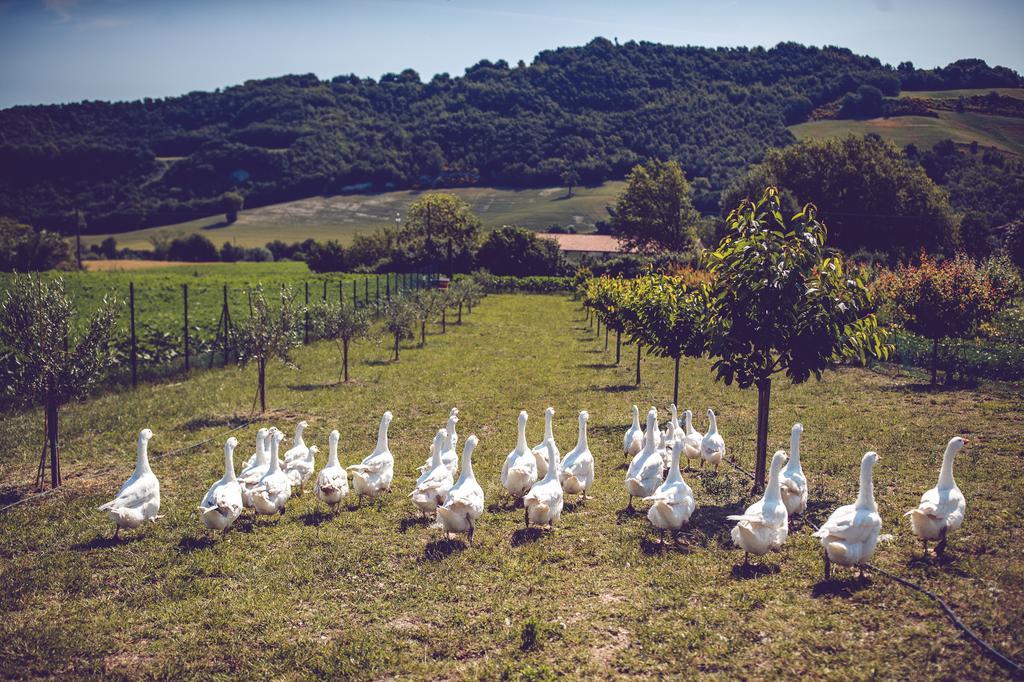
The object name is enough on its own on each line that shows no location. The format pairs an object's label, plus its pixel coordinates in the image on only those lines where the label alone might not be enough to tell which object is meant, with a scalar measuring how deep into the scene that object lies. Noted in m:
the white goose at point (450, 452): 11.16
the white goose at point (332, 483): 10.16
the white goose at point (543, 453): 11.39
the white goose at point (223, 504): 9.30
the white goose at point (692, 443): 12.56
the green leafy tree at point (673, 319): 15.72
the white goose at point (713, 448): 12.06
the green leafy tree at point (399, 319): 27.08
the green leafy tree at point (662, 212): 76.62
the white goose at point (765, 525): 8.09
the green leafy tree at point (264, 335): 17.31
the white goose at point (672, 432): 11.58
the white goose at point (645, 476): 10.31
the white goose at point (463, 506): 8.94
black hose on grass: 6.24
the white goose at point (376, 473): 10.61
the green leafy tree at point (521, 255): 72.56
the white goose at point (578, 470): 10.67
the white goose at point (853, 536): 7.66
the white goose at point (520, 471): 10.46
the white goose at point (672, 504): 8.85
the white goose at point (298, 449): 11.60
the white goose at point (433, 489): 9.73
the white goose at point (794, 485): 9.59
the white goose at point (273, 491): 9.85
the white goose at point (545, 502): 9.34
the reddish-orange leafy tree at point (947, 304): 20.86
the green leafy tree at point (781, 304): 10.82
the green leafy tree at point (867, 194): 55.66
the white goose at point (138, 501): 9.08
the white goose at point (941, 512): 8.30
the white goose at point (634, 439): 12.66
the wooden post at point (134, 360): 19.60
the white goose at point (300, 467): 11.44
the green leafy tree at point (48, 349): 11.59
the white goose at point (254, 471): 10.16
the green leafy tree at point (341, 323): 21.73
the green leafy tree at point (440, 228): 70.69
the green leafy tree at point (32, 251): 52.66
